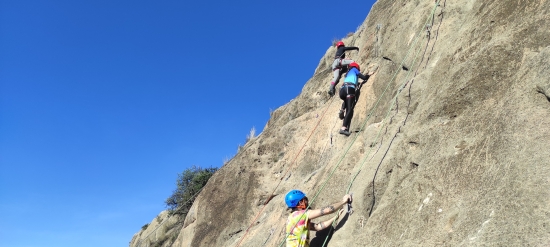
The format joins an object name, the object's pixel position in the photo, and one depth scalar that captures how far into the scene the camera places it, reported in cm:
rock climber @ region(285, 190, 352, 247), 744
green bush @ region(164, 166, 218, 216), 2486
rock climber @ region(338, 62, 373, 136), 1084
